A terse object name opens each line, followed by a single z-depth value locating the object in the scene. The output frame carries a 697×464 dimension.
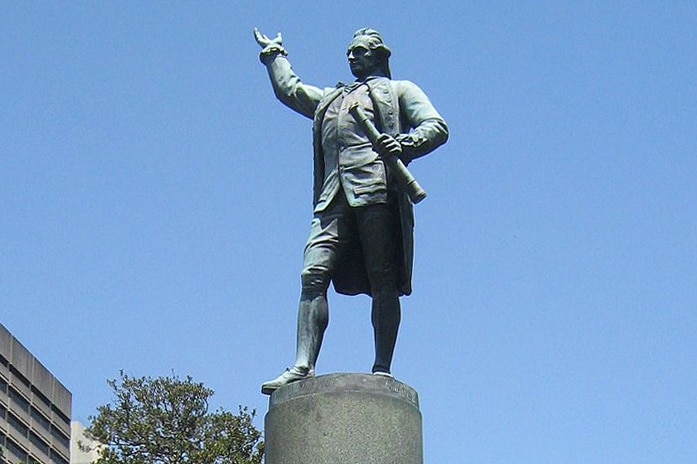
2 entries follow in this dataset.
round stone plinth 8.76
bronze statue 9.52
